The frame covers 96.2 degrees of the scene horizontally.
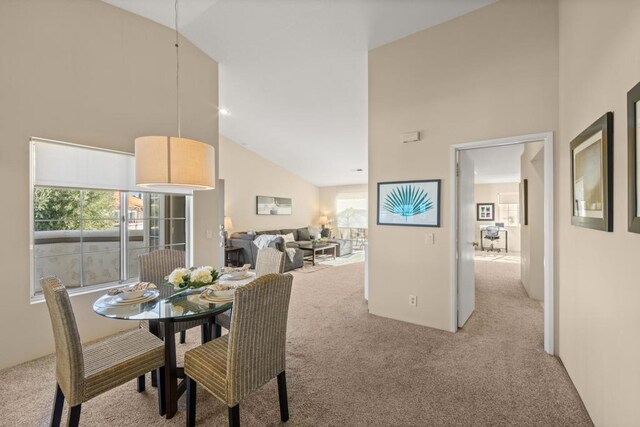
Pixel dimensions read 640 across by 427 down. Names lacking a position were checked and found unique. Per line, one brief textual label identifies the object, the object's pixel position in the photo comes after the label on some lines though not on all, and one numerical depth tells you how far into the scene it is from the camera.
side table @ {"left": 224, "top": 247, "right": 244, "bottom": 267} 6.89
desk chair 8.57
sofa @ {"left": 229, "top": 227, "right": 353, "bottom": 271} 6.34
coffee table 7.51
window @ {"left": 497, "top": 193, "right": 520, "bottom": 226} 9.11
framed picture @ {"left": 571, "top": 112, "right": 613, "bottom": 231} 1.53
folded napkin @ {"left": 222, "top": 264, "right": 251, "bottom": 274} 2.51
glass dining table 1.72
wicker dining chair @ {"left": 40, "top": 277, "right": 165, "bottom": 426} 1.48
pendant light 2.02
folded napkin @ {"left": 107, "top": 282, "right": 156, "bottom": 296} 2.04
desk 9.06
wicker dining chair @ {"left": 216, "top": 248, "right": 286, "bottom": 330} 2.44
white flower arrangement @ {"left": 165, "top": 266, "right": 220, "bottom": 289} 2.10
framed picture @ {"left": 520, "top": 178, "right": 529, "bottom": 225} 4.57
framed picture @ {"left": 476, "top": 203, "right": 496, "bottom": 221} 9.46
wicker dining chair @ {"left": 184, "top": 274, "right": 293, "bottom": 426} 1.50
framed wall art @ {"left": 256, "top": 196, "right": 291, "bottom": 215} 8.48
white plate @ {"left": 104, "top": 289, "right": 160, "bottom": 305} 1.91
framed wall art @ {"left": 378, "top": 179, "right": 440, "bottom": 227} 3.21
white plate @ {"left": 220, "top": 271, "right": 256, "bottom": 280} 2.38
